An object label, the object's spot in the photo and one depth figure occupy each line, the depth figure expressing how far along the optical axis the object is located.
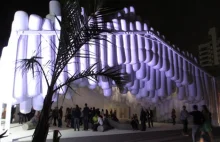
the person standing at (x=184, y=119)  10.96
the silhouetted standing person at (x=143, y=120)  12.77
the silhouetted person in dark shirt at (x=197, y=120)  7.48
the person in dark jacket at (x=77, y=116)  12.65
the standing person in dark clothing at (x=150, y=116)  15.44
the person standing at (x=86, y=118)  12.89
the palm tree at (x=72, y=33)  4.32
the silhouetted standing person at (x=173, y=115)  16.50
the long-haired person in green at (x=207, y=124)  7.59
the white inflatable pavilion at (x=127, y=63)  9.65
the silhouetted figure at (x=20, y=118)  18.00
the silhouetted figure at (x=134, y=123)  13.18
